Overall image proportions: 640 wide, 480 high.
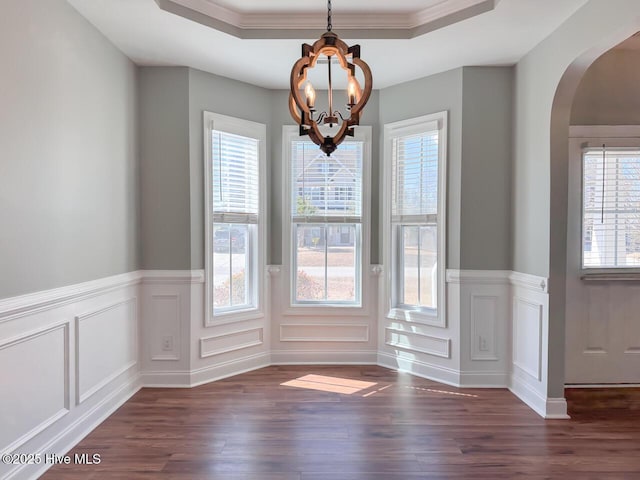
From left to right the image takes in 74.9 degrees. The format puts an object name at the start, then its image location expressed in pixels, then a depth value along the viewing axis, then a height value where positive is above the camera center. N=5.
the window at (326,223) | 4.31 +0.11
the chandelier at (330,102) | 1.83 +0.63
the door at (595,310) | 3.67 -0.68
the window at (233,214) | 3.86 +0.19
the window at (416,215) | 3.90 +0.18
